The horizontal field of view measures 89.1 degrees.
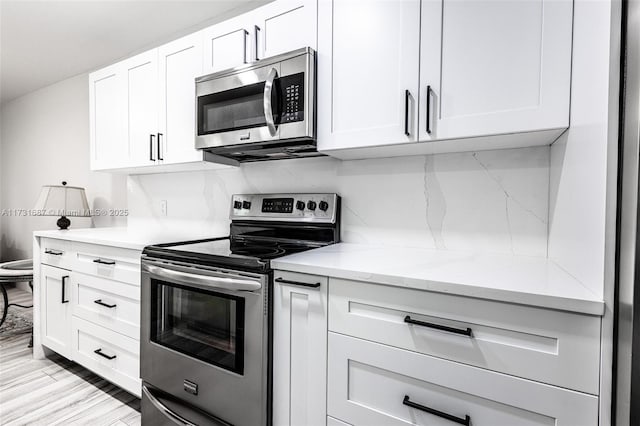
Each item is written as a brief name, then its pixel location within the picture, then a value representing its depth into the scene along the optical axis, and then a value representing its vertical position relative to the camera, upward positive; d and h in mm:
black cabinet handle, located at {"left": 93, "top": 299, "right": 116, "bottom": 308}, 1939 -617
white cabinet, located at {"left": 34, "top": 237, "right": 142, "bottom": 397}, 1850 -672
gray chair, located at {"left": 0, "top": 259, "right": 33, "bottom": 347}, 2766 -632
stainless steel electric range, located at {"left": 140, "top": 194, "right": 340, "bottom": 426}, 1268 -517
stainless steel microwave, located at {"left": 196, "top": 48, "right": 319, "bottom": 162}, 1461 +467
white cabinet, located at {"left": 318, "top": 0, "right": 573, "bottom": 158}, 1057 +492
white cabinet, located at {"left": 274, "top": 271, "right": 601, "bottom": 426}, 830 -460
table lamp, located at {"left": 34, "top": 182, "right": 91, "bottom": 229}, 2898 -14
